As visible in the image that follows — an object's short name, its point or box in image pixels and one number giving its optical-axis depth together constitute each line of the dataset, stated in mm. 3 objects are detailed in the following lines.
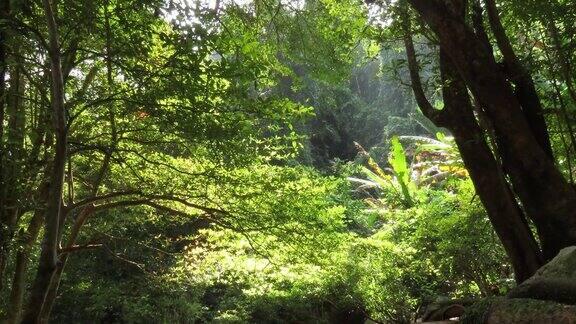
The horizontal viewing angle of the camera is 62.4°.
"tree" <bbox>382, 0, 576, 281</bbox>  3623
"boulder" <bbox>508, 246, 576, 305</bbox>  2754
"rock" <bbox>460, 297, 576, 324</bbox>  2508
